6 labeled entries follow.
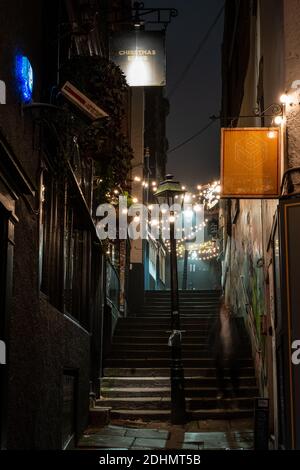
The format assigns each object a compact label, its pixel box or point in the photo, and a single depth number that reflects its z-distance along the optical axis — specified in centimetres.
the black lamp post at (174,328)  1458
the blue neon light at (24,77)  720
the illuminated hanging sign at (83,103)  846
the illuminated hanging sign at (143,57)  1589
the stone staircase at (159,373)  1541
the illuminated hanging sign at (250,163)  950
